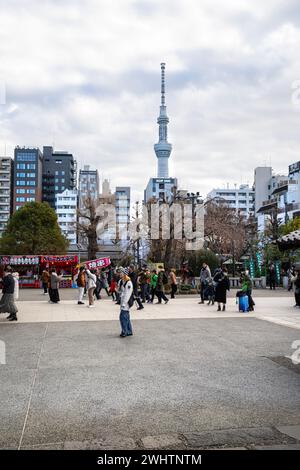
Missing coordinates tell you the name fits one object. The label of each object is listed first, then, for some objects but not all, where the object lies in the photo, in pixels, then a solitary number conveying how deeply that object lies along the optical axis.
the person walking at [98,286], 22.56
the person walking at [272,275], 29.39
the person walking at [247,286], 16.20
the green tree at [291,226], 52.77
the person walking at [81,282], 19.38
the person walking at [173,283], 22.14
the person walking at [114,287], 21.43
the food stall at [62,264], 37.06
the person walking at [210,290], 19.30
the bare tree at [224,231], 42.09
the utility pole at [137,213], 37.27
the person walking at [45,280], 27.34
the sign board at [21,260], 36.78
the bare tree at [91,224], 41.62
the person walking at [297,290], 17.19
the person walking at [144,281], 19.75
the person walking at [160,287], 19.33
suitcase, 16.02
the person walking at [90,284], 18.20
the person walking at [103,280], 23.53
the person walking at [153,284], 20.05
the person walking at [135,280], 17.11
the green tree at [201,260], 35.72
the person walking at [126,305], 10.59
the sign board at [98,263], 27.46
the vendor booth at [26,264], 36.84
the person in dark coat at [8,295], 13.10
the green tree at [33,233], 49.81
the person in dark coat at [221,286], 16.22
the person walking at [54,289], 20.17
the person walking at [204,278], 19.33
